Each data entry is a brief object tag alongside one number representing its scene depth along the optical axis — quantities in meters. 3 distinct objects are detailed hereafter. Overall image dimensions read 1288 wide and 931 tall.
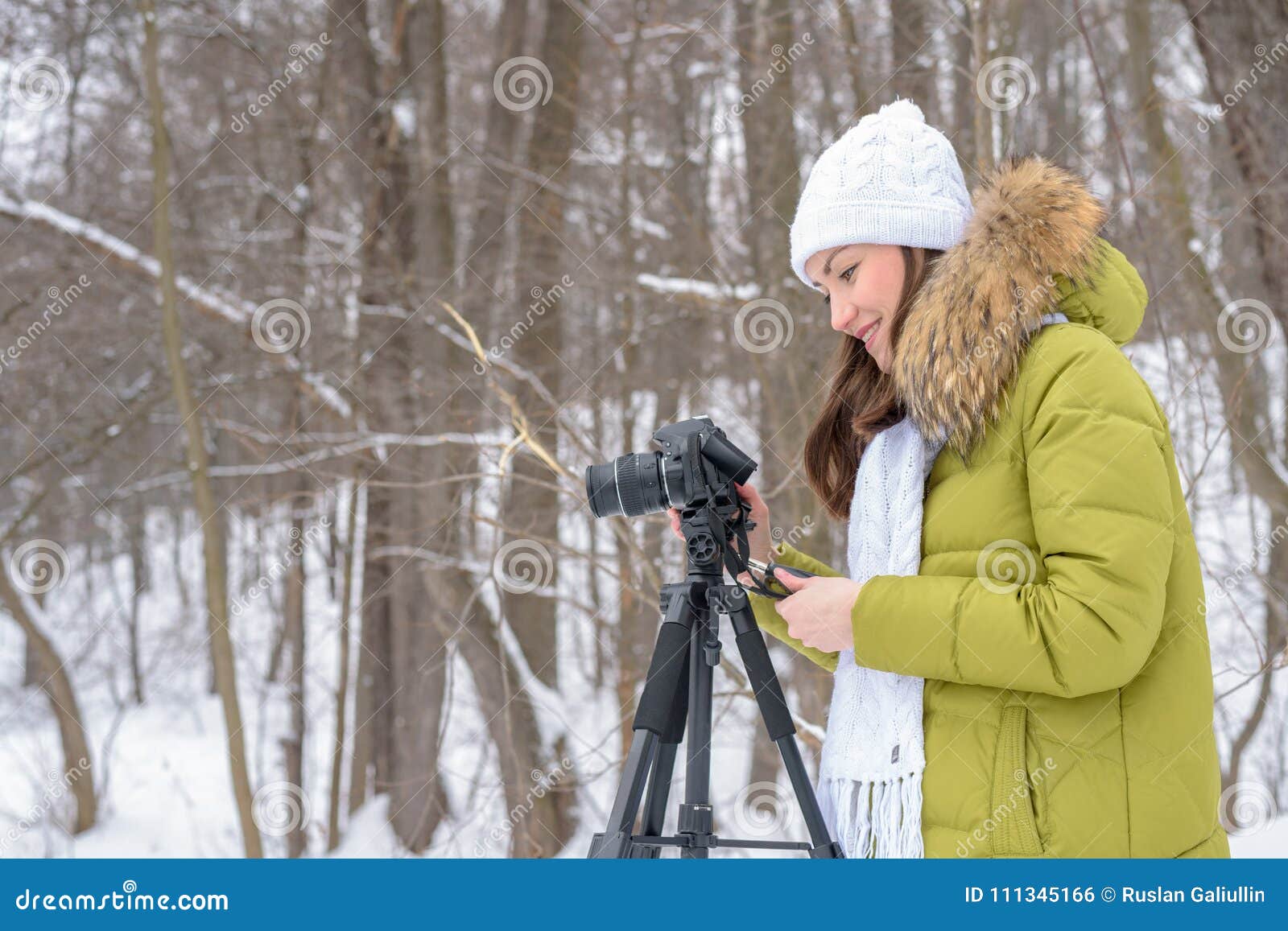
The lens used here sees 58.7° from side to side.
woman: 1.56
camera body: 1.92
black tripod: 1.83
